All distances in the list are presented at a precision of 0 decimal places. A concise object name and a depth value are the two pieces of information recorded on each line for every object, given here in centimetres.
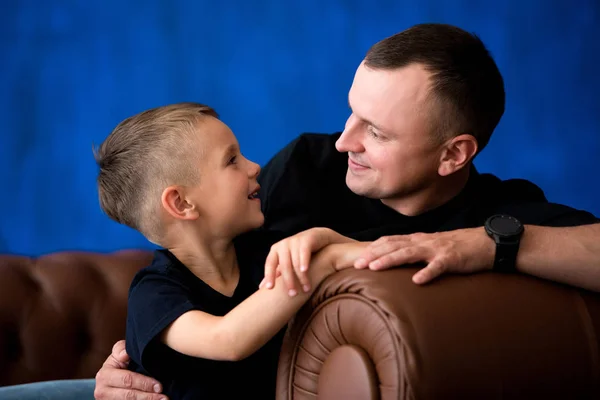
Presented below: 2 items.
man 201
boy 181
